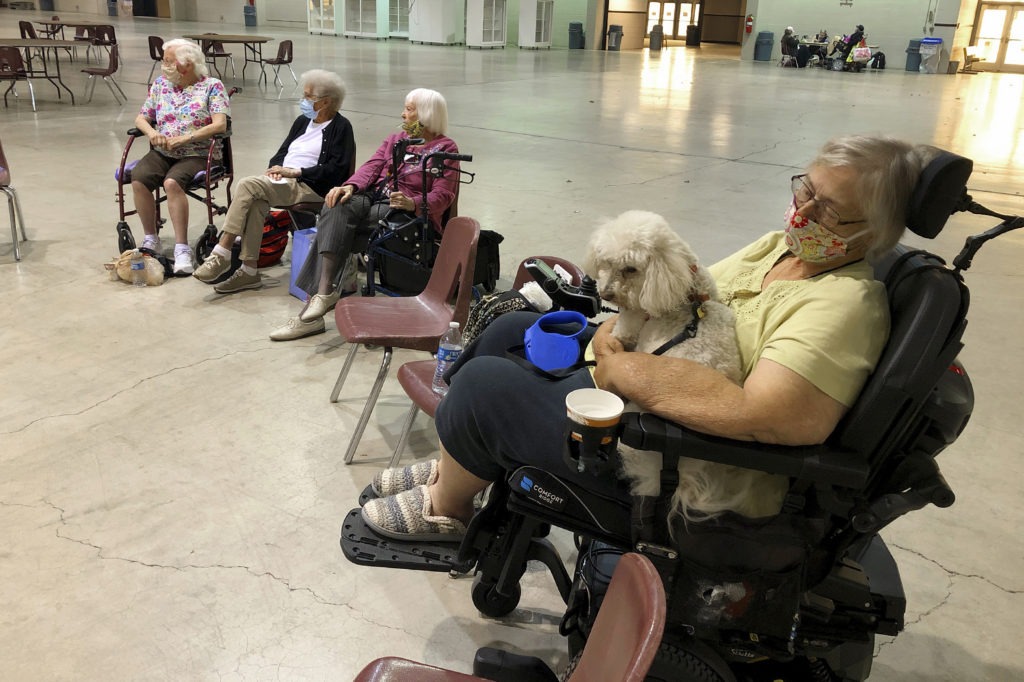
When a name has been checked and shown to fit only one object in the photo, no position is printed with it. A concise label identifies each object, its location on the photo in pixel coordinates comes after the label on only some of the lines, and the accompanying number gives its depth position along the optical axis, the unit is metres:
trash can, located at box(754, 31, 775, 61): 22.36
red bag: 4.50
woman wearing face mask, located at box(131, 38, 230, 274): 4.45
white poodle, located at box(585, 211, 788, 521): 1.51
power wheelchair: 1.41
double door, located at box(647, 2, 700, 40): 29.36
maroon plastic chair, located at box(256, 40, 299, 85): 11.87
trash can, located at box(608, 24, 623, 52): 23.58
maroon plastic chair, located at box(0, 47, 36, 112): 9.20
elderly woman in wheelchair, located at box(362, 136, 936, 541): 1.42
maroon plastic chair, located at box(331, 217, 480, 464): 2.73
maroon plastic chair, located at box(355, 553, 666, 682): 0.86
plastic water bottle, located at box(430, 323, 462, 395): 2.41
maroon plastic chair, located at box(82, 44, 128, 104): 9.84
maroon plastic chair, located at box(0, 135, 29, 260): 4.46
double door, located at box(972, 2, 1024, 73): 22.11
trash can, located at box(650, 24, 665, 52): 25.39
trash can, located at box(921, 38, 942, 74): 20.12
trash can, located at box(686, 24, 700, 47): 28.83
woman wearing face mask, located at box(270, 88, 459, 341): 3.76
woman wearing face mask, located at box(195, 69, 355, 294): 4.13
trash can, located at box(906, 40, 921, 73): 20.78
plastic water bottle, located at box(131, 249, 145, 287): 4.26
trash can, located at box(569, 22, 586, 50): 22.94
